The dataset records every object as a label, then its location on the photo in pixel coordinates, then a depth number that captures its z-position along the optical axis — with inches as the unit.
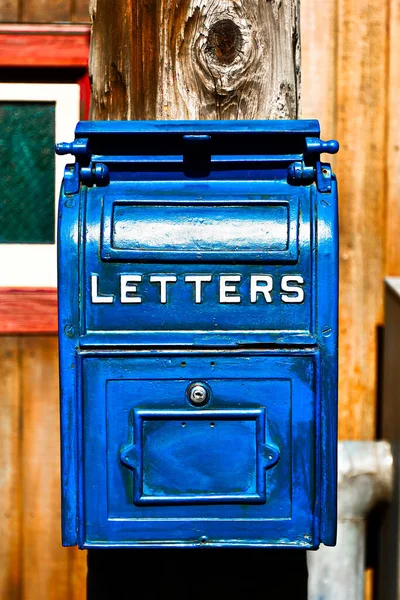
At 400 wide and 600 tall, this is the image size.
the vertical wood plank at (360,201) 189.5
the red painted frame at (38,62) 185.3
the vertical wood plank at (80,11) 185.3
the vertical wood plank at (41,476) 189.5
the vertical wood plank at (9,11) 186.1
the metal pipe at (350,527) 184.7
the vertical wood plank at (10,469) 189.3
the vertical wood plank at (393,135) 189.2
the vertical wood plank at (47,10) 185.6
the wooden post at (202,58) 125.0
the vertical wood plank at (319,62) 188.9
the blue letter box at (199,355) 109.6
